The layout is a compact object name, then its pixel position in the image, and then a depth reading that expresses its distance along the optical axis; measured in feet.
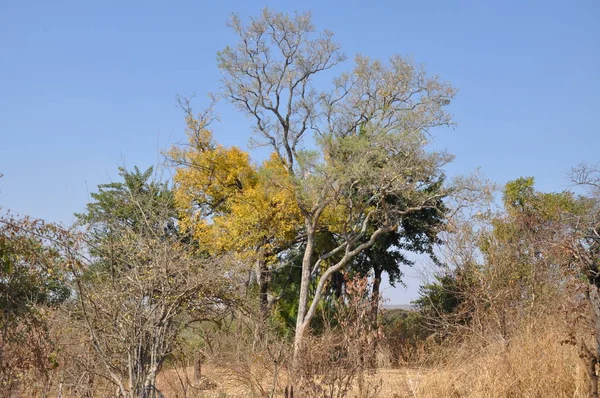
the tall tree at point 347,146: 66.95
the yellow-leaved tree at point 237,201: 70.85
